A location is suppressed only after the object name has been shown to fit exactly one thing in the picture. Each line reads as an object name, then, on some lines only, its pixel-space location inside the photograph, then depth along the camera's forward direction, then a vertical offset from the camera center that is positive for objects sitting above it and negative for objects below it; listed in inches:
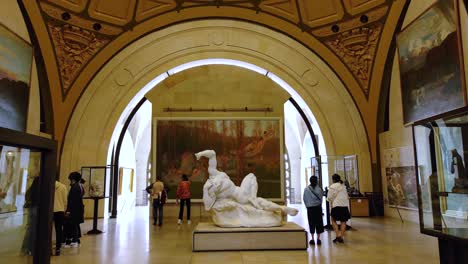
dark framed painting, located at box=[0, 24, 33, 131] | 361.7 +109.0
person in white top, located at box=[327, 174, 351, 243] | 277.0 -24.1
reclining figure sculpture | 266.5 -25.5
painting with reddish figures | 556.1 +43.7
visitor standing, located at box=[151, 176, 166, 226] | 398.0 -25.2
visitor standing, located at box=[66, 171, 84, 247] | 257.8 -22.4
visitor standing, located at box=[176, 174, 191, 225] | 399.5 -19.9
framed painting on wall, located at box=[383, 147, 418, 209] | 400.2 -5.8
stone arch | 486.9 +142.4
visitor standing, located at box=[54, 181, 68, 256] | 241.6 -24.2
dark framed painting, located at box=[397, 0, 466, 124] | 300.8 +107.2
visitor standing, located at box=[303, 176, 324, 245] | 270.0 -24.4
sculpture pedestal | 243.4 -46.0
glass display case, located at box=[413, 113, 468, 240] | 130.1 -0.9
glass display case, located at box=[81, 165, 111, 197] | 374.9 -7.0
